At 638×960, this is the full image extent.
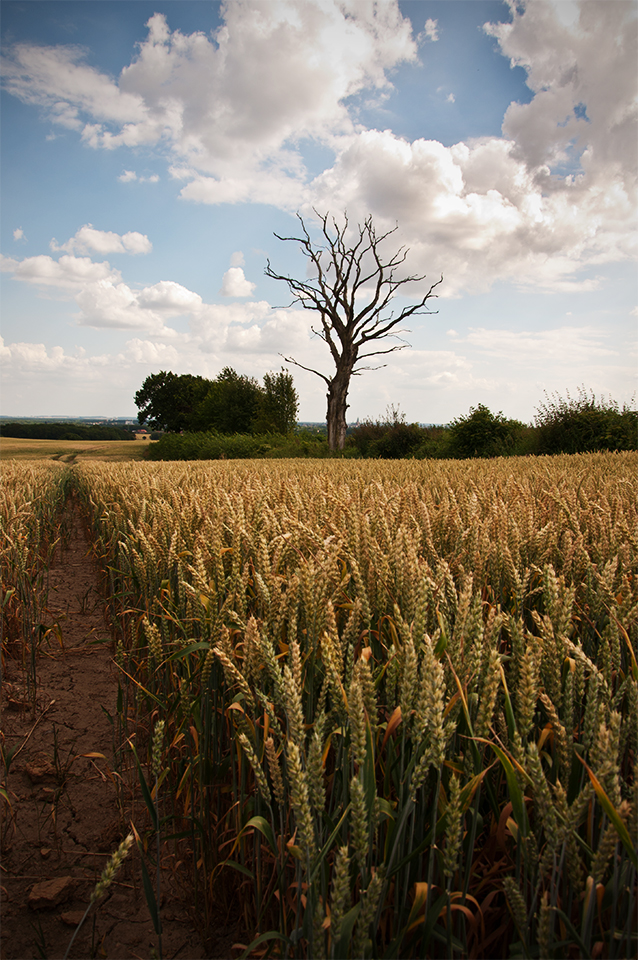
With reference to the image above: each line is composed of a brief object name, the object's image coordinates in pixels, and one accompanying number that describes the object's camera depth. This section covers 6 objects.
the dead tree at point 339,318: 23.27
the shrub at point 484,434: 16.44
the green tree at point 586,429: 13.26
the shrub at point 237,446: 22.80
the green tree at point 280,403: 36.16
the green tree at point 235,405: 43.00
